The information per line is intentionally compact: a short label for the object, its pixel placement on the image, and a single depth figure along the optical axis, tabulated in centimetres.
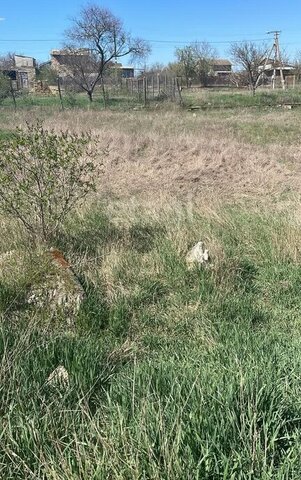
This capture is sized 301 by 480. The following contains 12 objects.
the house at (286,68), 5177
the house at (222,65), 8562
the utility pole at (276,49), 4378
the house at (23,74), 4606
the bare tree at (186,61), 5181
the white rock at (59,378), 245
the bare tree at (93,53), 3700
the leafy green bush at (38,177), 460
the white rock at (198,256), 448
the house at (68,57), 3856
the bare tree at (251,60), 4056
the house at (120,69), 4597
